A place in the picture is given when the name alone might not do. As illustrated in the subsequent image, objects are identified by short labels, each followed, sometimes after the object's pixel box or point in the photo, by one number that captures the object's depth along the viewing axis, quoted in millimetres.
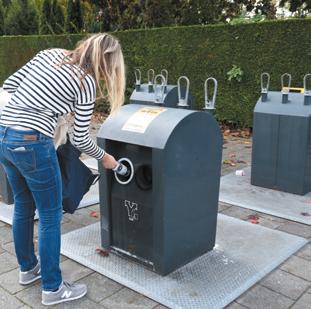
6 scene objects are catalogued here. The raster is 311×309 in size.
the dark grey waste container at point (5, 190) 4273
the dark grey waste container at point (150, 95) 5824
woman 2334
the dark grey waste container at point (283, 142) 4434
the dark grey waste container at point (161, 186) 2740
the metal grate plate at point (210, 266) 2725
